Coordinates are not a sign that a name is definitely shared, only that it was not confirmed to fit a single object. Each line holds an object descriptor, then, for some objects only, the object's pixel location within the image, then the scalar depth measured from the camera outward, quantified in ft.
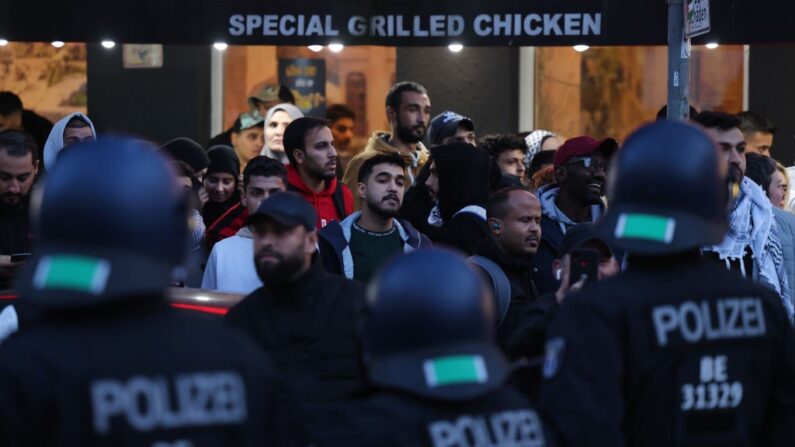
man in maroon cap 52.44
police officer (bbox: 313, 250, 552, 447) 19.71
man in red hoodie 55.11
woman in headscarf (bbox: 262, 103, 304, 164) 64.80
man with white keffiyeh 46.68
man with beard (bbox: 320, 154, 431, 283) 48.32
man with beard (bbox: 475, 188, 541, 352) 45.78
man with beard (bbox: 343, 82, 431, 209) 63.72
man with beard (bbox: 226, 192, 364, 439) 36.60
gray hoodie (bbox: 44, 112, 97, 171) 55.62
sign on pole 45.96
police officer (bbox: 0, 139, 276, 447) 18.21
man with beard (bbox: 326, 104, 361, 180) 81.25
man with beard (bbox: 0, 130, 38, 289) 49.80
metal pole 48.70
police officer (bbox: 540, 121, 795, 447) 24.20
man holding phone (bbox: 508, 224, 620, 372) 32.40
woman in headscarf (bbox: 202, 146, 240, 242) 60.13
